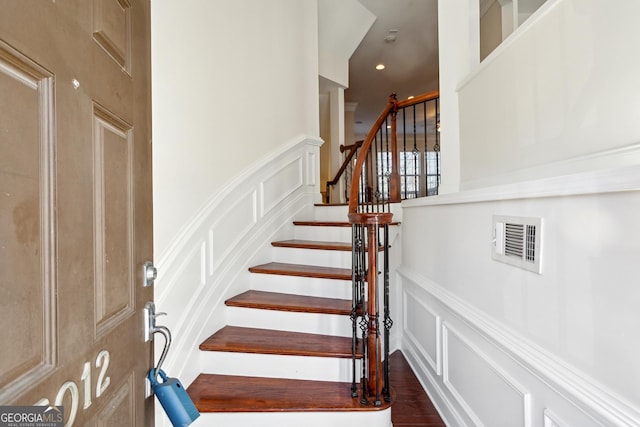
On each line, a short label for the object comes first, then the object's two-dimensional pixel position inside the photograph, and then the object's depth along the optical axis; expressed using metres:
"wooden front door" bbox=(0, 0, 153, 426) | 0.48
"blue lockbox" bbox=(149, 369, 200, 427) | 0.86
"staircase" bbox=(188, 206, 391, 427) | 1.53
